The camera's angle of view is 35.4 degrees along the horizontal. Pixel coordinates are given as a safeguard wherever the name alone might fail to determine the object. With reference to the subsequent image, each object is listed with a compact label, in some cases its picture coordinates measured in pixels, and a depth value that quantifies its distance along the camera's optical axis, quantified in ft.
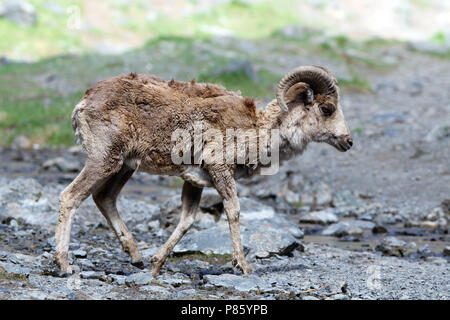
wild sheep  29.48
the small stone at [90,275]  28.14
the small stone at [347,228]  42.19
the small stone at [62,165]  59.52
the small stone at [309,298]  26.12
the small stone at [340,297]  26.17
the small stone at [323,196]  51.03
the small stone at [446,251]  36.86
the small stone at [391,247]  37.09
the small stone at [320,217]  45.34
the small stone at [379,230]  42.84
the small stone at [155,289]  26.30
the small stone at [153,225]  40.88
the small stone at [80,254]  32.19
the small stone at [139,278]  27.27
